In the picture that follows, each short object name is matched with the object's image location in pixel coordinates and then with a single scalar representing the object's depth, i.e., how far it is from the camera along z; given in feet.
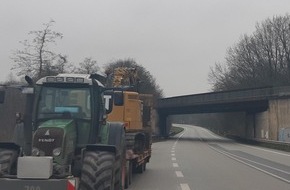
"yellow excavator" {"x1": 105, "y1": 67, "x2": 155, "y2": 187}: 41.70
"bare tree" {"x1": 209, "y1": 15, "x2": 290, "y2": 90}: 248.93
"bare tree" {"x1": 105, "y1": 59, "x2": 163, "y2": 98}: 297.76
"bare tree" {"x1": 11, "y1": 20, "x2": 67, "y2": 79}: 107.14
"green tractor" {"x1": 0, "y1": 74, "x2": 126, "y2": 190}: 28.63
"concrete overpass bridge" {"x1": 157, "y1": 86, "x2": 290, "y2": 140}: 180.45
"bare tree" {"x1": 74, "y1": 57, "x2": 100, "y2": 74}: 165.64
